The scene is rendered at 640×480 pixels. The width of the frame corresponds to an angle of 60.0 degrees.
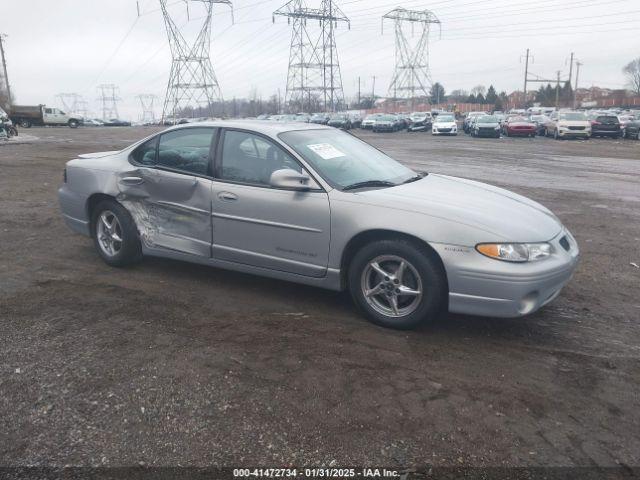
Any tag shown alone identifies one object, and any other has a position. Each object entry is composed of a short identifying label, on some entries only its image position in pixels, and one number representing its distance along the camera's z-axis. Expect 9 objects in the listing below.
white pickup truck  50.59
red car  34.09
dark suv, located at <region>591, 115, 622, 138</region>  31.48
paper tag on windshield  4.71
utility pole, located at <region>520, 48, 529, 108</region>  83.82
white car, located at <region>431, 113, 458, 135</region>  37.00
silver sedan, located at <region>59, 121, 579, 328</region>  3.84
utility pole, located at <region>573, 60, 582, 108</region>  90.30
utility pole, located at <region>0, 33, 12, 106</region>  69.12
